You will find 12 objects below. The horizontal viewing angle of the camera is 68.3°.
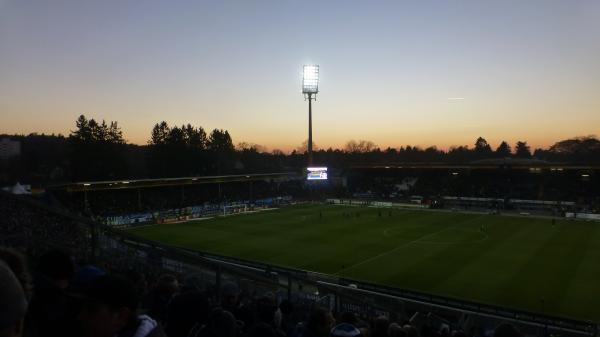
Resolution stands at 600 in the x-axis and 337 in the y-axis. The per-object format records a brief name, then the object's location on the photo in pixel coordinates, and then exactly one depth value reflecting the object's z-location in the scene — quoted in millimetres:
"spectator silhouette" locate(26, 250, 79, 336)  3010
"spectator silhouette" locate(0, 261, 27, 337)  1961
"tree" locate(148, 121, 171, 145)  86688
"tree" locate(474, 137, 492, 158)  150000
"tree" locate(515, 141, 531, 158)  147250
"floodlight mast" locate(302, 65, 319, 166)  79750
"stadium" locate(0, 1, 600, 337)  4164
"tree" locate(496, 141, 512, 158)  146450
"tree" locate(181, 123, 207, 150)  89938
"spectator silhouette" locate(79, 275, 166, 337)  2938
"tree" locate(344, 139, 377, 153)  175875
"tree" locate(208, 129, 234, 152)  107000
